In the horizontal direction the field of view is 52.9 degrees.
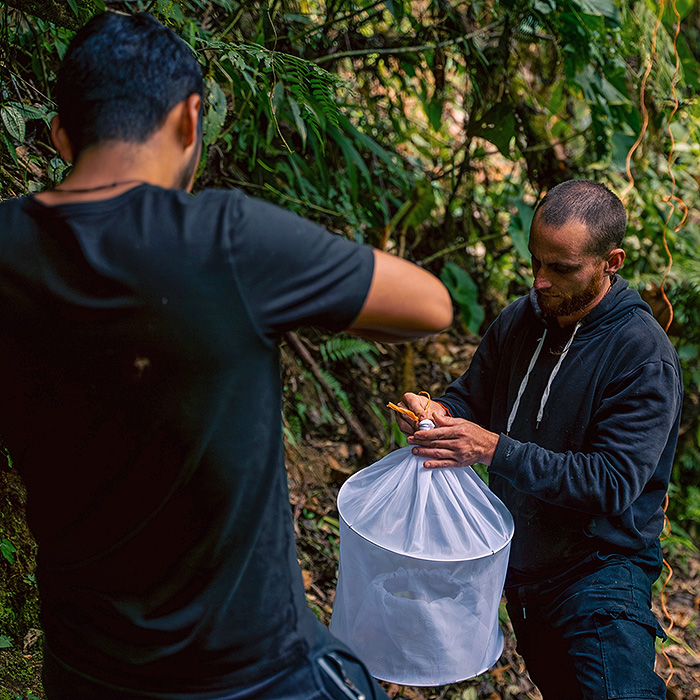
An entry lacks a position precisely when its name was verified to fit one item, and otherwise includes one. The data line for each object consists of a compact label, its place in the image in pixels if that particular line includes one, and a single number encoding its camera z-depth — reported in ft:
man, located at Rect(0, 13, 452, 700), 3.77
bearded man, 7.02
